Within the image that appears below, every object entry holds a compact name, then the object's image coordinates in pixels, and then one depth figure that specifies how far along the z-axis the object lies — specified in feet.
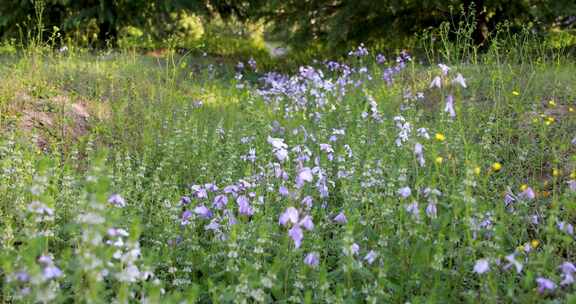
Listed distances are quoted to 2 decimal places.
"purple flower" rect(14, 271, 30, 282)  6.49
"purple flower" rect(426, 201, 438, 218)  8.54
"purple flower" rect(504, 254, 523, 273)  7.31
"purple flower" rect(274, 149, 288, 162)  9.24
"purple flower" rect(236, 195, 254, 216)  9.00
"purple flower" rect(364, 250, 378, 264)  8.18
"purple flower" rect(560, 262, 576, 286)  7.49
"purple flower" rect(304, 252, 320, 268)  8.13
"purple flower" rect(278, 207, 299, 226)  7.77
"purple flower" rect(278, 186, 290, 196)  9.06
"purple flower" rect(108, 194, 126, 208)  7.74
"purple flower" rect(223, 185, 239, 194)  9.34
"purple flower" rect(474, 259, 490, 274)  7.30
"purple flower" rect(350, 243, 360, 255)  7.79
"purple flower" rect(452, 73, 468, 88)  9.52
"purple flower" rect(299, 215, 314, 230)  7.75
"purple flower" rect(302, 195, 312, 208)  9.05
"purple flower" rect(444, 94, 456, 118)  9.60
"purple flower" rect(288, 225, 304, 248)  7.73
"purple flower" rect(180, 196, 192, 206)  10.40
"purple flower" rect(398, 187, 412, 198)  8.64
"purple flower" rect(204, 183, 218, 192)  9.95
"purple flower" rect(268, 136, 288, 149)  9.17
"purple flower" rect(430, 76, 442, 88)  9.77
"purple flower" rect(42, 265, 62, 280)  6.25
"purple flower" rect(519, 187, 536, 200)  8.93
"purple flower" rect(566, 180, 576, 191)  8.87
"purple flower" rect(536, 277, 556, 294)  7.37
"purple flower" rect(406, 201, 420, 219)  8.26
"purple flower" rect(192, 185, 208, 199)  9.62
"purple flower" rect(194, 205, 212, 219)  9.16
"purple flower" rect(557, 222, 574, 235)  7.81
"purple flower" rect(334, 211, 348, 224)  9.24
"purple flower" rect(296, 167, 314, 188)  8.43
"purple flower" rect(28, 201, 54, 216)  6.90
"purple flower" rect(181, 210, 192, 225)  9.39
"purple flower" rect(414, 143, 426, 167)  9.25
